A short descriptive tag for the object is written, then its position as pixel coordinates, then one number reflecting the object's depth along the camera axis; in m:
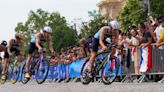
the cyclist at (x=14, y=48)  19.31
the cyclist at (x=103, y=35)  13.99
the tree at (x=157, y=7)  59.19
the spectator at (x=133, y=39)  18.02
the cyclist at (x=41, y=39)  16.62
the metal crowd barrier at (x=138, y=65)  16.36
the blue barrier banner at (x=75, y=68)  21.84
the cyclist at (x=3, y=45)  20.94
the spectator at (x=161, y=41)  16.14
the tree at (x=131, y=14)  58.91
